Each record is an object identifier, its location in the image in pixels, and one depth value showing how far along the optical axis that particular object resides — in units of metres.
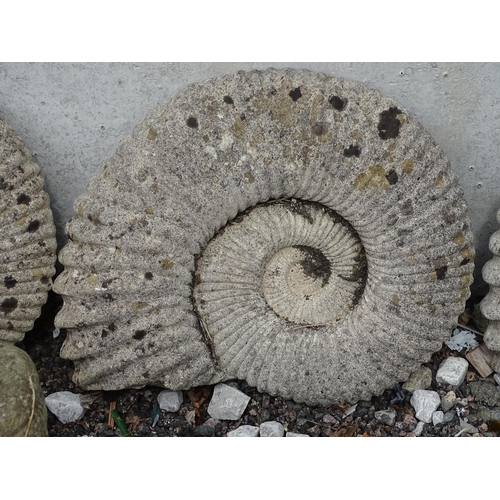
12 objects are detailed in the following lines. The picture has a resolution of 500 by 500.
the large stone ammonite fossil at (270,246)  1.54
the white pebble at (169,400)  1.77
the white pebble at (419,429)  1.76
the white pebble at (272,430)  1.73
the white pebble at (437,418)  1.78
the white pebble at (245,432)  1.72
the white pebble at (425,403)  1.78
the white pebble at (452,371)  1.84
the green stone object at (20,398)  1.45
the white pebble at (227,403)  1.76
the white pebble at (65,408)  1.75
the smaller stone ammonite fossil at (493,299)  1.71
